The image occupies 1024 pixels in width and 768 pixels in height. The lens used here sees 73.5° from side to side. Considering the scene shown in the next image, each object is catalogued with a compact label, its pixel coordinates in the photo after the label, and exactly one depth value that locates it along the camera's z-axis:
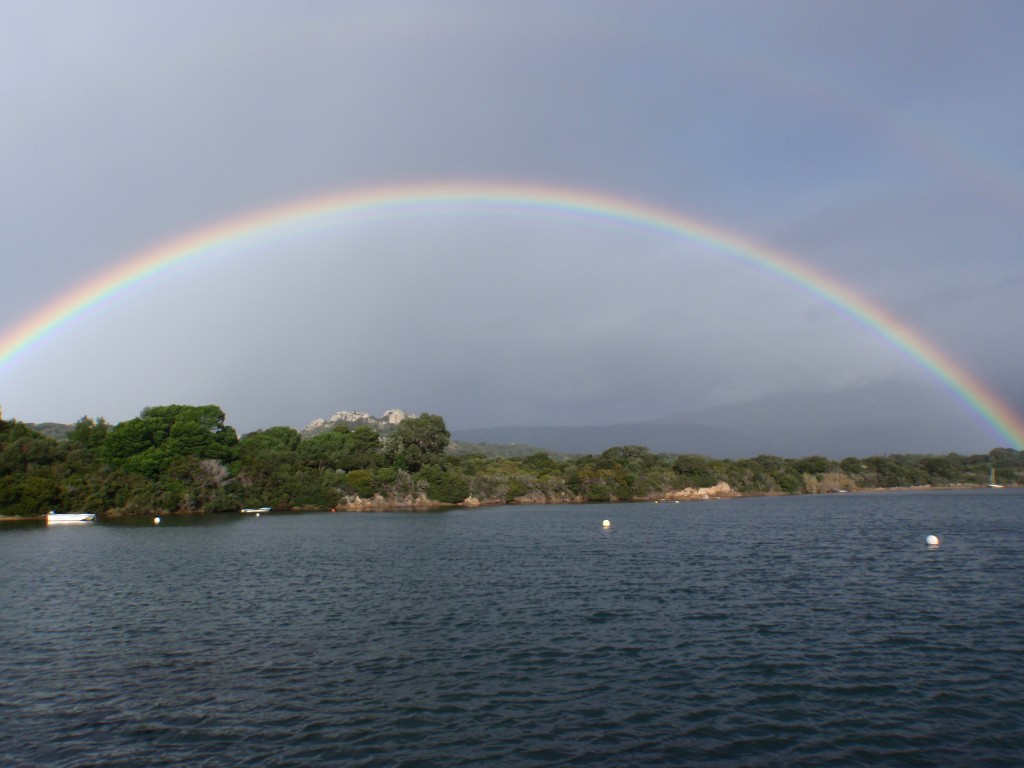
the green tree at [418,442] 149.38
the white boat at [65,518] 105.19
